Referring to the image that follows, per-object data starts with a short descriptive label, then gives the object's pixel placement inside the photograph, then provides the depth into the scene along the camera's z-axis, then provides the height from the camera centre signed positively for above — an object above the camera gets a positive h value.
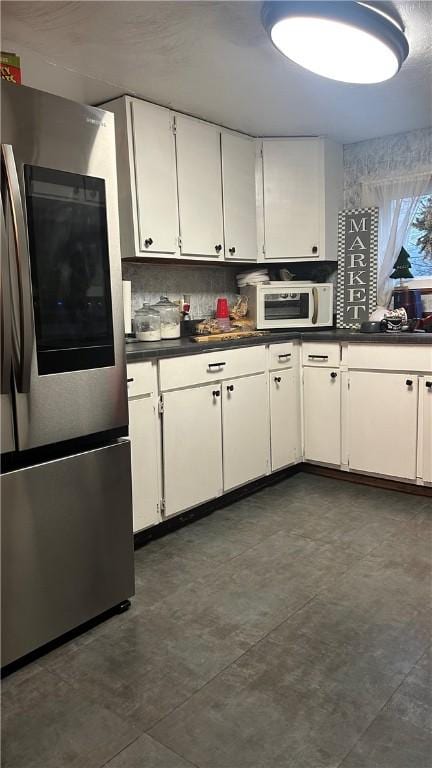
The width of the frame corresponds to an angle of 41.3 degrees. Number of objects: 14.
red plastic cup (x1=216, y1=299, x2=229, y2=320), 3.70 +0.00
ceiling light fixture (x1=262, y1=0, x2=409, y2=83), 2.04 +1.01
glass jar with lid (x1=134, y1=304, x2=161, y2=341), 3.14 -0.08
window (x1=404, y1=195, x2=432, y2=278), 3.82 +0.35
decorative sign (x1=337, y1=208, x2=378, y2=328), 3.85 +0.26
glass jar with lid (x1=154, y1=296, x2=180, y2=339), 3.29 -0.06
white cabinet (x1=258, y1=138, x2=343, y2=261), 3.78 +0.71
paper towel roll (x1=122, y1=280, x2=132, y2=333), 2.91 +0.02
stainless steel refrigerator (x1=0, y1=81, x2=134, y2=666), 1.71 -0.20
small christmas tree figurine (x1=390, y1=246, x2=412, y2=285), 3.74 +0.24
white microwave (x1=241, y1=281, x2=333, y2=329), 3.81 +0.01
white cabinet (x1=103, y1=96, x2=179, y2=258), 2.92 +0.69
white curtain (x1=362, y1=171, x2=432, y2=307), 3.84 +0.63
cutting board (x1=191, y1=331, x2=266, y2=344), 3.10 -0.16
